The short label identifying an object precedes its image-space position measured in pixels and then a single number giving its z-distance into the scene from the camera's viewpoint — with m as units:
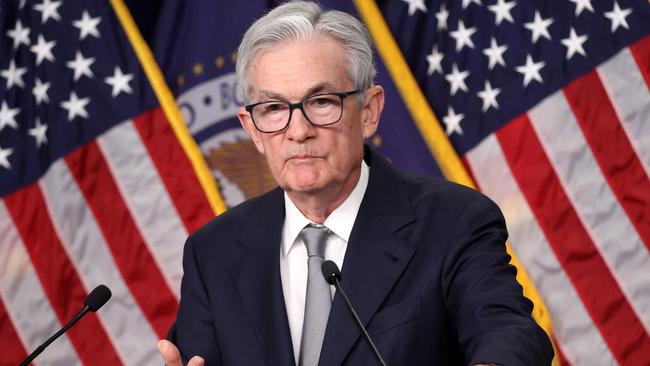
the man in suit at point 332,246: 4.44
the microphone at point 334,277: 4.34
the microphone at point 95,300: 4.41
